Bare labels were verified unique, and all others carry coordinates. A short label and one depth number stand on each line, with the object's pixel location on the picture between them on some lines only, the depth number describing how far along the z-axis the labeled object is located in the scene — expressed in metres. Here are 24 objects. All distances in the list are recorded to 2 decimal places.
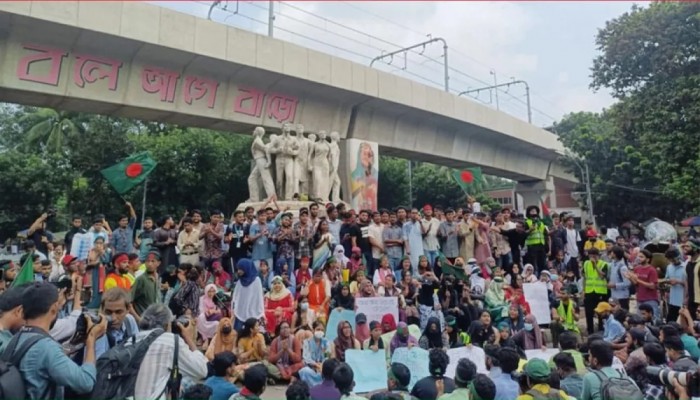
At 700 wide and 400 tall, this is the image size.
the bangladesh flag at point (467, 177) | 13.70
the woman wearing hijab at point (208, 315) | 6.49
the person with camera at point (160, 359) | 2.93
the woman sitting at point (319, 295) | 7.27
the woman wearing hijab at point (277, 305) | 6.95
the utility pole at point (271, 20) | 14.70
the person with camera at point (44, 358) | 2.36
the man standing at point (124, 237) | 7.61
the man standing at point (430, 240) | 9.00
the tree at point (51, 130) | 26.31
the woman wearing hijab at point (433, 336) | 6.79
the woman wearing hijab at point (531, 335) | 7.17
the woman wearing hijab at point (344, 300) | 7.26
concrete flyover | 10.00
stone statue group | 12.34
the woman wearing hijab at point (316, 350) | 6.31
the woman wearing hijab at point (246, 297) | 6.69
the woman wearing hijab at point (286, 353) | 6.20
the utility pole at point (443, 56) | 25.08
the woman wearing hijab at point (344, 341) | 6.48
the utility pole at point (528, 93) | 33.44
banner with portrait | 15.47
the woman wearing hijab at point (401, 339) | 6.34
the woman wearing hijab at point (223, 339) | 6.04
